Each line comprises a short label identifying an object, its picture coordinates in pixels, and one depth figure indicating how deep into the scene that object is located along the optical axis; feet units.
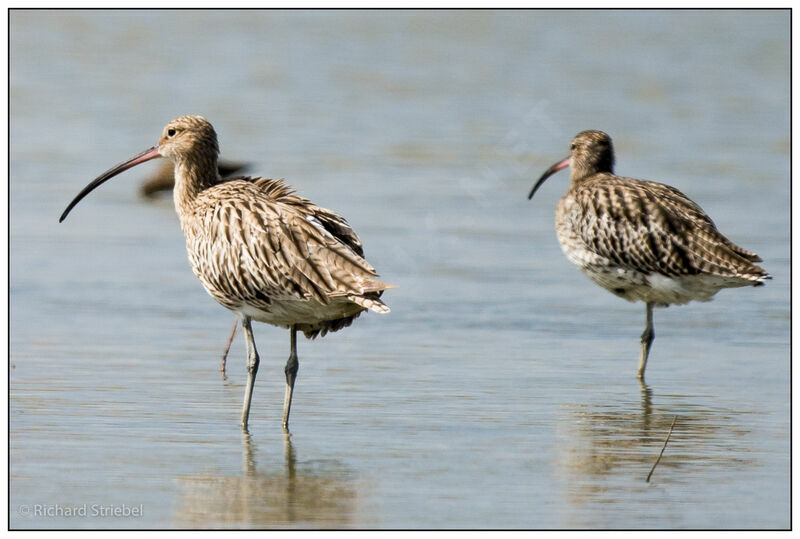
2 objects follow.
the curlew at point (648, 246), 67.36
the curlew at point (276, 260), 51.29
